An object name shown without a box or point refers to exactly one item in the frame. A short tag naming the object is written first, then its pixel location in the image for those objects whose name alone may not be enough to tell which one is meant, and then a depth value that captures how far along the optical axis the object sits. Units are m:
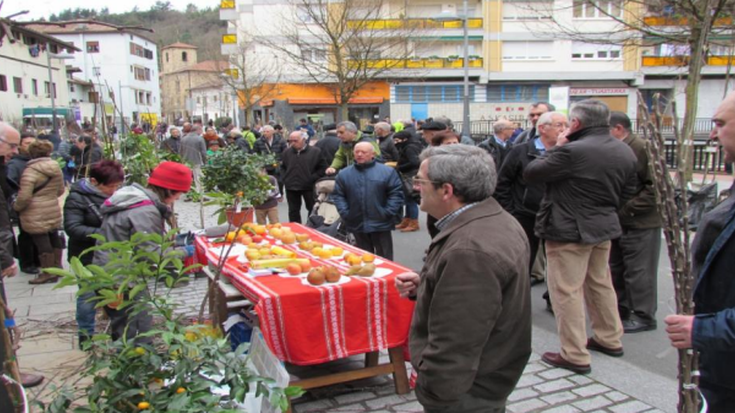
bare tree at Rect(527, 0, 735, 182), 8.96
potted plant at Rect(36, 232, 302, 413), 2.12
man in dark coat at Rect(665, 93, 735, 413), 1.98
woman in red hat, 4.02
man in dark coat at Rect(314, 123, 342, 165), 11.10
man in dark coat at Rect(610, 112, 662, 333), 5.27
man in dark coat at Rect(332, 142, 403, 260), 6.41
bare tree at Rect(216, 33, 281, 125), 36.00
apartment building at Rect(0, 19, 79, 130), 37.47
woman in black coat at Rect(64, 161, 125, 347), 4.89
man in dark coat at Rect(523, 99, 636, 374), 4.34
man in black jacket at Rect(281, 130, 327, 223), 9.42
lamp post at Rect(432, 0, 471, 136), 26.34
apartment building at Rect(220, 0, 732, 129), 42.97
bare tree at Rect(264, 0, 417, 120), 23.23
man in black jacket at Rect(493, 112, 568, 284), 5.77
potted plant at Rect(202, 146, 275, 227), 7.79
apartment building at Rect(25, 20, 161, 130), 67.12
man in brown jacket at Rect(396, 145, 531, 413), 2.15
